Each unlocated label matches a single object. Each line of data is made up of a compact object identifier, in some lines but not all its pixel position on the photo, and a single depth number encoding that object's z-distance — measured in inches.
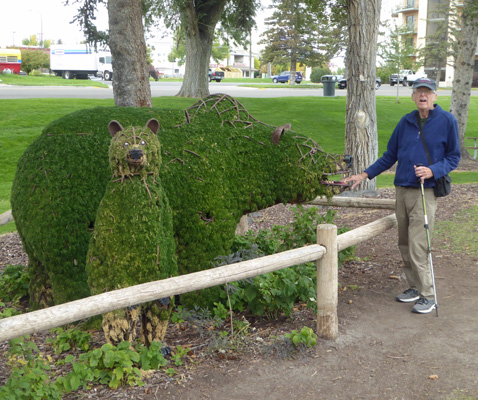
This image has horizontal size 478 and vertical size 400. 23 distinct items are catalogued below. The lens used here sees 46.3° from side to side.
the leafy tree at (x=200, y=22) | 693.3
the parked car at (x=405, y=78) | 1829.7
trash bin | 1159.6
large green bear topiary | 180.7
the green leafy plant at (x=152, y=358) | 152.4
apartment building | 1838.2
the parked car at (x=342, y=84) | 1544.0
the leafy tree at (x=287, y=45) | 2119.8
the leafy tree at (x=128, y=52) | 379.6
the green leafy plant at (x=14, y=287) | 220.4
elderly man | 192.2
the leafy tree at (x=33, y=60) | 2137.1
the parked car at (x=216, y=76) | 1956.2
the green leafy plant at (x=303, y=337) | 166.7
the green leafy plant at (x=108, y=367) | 142.6
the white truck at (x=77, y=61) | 1898.4
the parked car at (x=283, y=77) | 2263.8
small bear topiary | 154.2
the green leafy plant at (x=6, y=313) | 162.6
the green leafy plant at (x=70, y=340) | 167.2
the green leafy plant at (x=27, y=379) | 129.9
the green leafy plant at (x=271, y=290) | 187.9
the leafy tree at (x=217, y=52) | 2528.5
